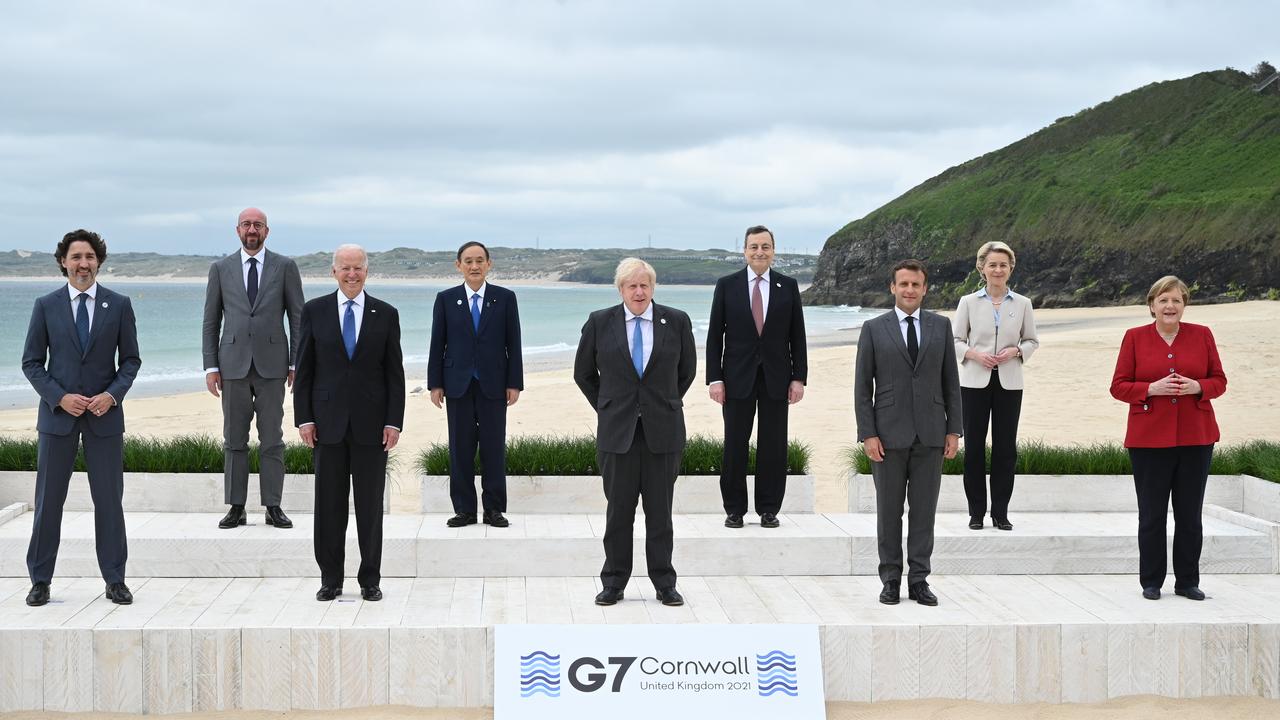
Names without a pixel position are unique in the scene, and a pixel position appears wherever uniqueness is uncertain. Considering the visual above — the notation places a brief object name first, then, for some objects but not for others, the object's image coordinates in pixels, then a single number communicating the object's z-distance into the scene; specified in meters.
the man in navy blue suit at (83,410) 4.85
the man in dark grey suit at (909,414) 4.94
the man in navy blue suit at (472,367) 5.88
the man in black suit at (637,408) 4.92
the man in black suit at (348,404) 4.88
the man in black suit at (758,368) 5.91
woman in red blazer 5.02
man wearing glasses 5.86
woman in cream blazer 5.90
